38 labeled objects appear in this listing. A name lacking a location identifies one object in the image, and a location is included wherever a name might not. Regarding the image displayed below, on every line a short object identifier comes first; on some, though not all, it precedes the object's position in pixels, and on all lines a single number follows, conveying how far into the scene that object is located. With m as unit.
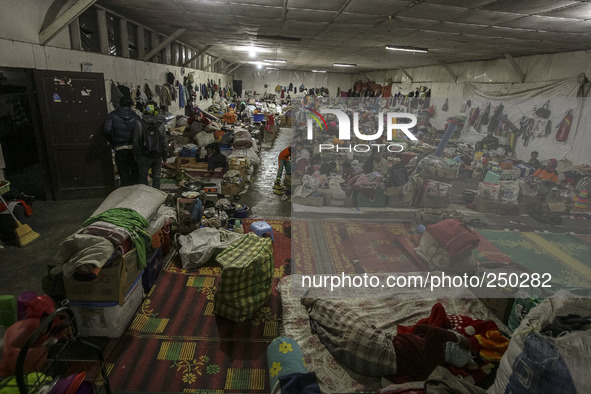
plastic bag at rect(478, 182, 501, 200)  6.50
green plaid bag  3.18
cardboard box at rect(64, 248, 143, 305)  2.85
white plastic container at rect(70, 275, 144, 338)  2.91
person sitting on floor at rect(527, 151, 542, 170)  8.03
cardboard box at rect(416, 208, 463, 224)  5.62
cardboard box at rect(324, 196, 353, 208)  6.43
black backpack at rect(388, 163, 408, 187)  6.44
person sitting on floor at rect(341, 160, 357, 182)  6.89
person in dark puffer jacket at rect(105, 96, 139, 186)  5.66
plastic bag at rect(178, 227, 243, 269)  4.17
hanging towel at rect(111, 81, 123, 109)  6.89
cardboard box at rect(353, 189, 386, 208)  6.37
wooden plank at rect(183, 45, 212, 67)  12.02
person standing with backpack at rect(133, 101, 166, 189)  5.59
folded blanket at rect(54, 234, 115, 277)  2.77
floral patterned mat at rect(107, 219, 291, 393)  2.62
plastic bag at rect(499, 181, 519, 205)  6.47
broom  4.32
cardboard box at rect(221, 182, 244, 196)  6.68
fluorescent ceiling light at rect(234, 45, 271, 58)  11.97
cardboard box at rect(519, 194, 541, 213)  6.59
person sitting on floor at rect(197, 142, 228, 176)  7.89
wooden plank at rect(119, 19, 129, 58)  7.48
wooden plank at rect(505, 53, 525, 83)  9.33
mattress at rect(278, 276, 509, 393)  2.65
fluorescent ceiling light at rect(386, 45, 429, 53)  8.47
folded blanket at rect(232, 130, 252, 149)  8.70
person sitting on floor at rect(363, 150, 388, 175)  7.42
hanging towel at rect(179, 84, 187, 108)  11.50
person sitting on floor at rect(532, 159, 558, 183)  7.09
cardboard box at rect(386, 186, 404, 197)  6.38
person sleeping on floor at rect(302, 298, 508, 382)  2.59
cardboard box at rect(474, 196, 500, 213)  6.49
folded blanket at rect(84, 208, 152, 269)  3.21
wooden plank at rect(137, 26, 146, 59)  8.38
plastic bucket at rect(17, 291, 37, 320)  2.55
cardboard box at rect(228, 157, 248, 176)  7.44
